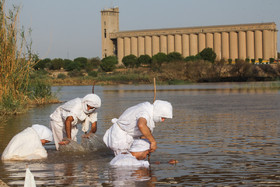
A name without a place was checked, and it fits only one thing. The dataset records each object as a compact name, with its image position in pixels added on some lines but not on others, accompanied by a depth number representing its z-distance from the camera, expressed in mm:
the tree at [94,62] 139925
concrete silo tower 162875
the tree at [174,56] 111256
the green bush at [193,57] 107256
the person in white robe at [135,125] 7758
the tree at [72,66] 115562
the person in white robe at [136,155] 8305
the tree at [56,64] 125188
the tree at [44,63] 118475
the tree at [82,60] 143762
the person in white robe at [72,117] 9418
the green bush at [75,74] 88600
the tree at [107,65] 110000
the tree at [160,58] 110688
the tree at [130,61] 123812
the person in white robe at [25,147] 8969
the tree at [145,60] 119625
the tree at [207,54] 111688
